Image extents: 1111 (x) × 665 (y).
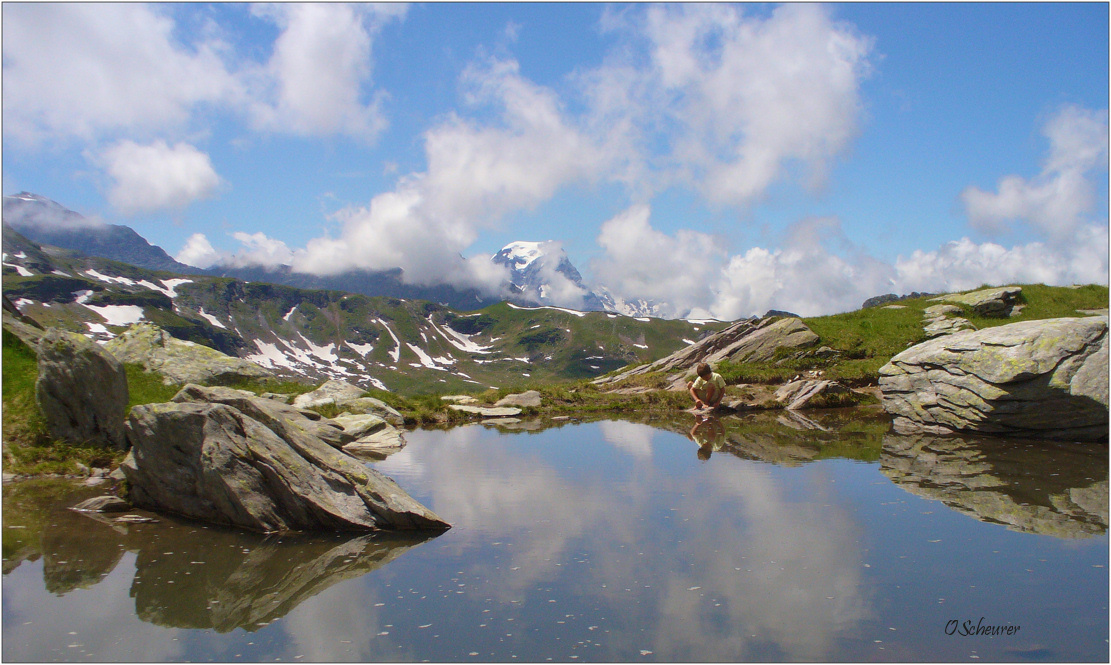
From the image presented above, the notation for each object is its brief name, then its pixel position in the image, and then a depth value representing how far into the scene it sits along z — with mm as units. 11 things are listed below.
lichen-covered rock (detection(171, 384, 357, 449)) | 12227
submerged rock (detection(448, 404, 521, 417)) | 29422
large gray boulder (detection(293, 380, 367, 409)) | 26531
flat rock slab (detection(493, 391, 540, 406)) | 31406
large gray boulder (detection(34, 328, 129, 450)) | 15844
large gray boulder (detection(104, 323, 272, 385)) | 28562
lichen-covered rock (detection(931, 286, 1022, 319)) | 38656
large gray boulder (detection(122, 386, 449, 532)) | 11203
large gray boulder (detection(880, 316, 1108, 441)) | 17422
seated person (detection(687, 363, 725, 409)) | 28094
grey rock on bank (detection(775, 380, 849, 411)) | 27609
